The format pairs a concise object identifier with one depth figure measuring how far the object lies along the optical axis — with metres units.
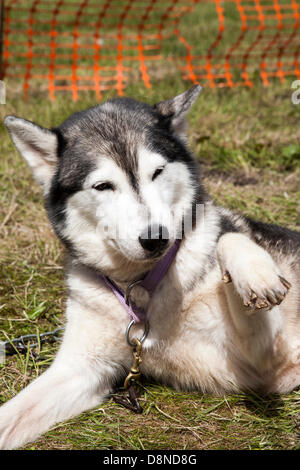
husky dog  2.64
